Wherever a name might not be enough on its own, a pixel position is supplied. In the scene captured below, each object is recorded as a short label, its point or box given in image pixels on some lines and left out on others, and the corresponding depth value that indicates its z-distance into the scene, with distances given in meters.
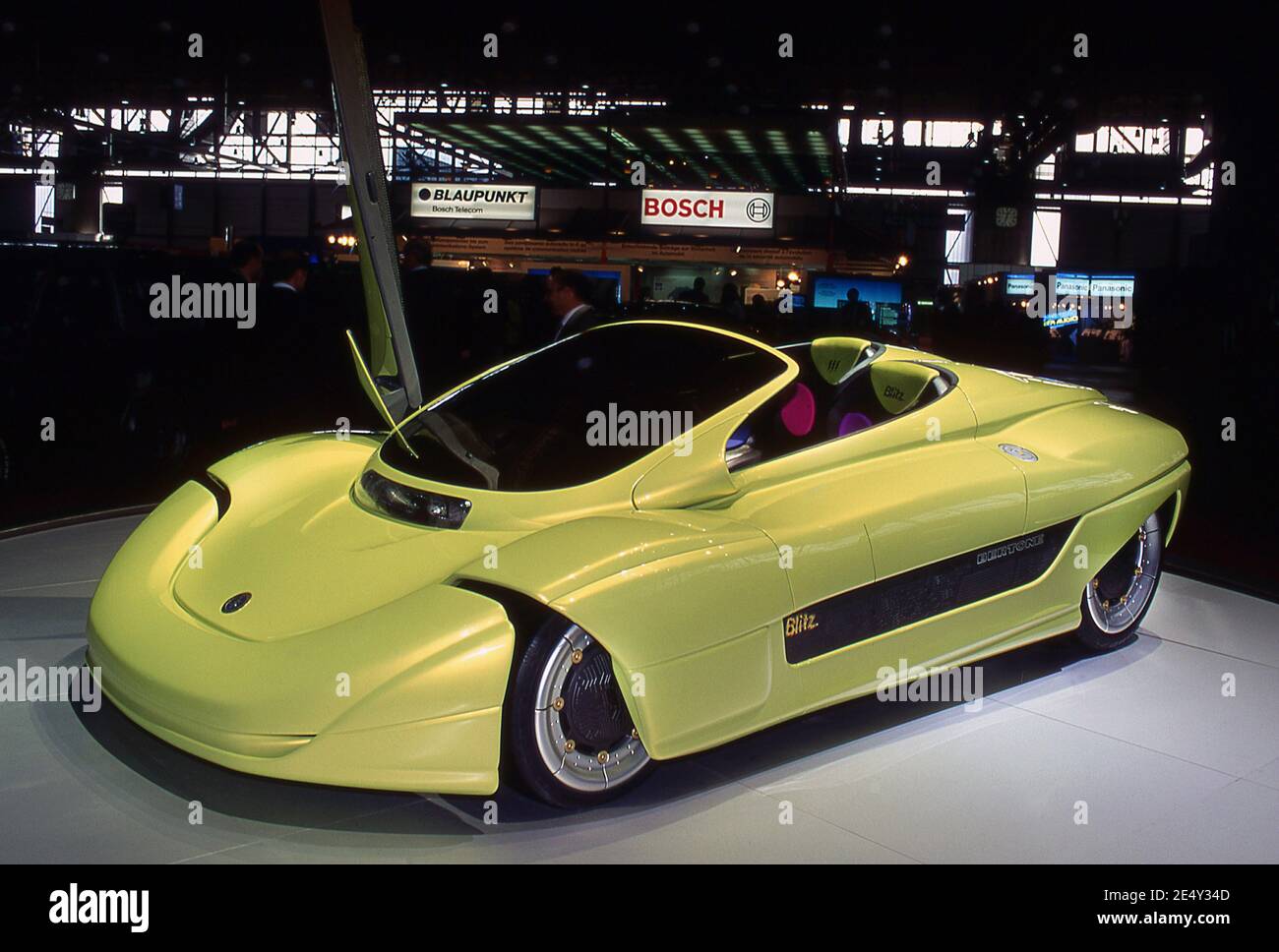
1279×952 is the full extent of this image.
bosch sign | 19.50
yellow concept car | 2.69
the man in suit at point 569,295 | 6.12
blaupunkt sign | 20.38
